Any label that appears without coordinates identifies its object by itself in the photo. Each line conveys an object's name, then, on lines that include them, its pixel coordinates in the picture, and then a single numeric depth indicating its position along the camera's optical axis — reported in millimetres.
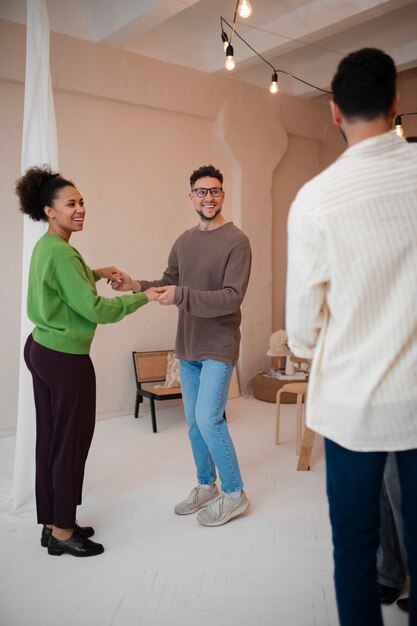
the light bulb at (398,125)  5633
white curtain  3496
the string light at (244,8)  4262
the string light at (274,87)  5402
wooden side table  6363
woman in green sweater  2842
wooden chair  5773
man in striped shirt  1667
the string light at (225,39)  5038
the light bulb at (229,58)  4684
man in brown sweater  3232
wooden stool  4637
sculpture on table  6531
